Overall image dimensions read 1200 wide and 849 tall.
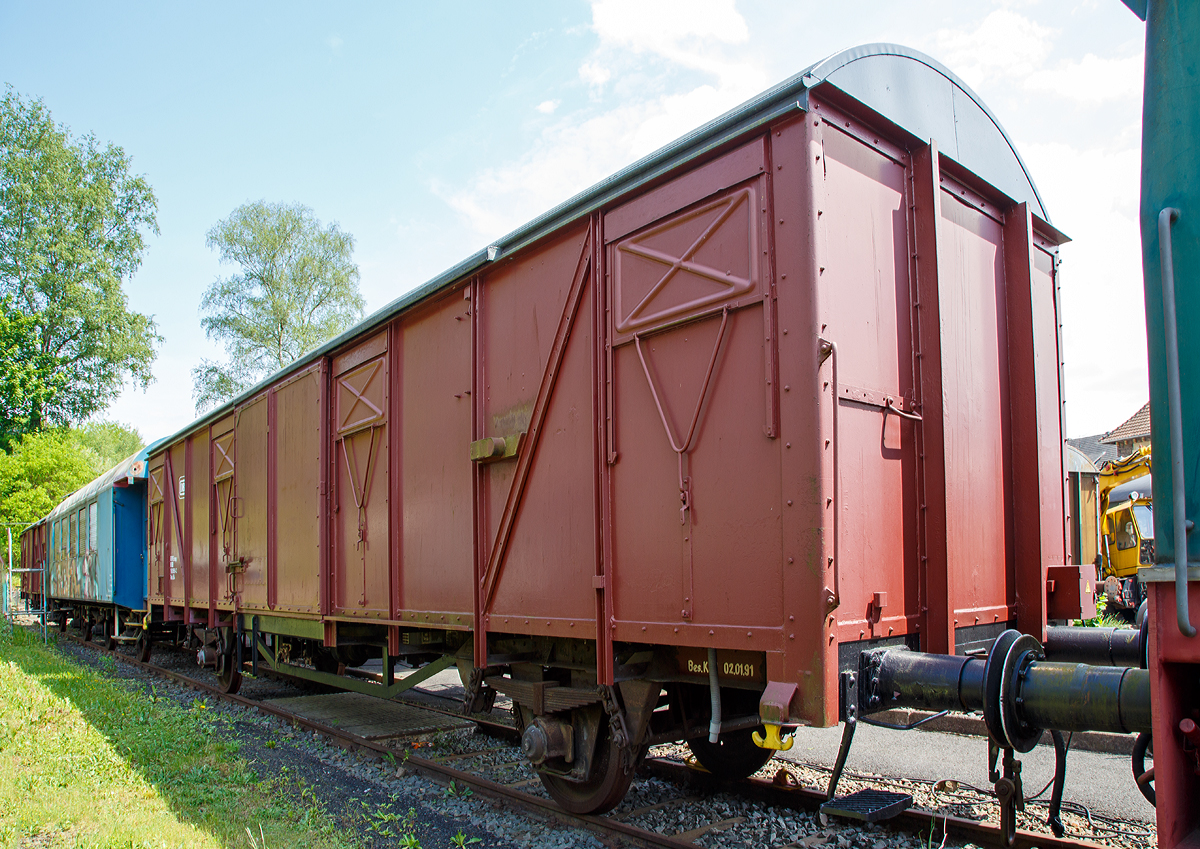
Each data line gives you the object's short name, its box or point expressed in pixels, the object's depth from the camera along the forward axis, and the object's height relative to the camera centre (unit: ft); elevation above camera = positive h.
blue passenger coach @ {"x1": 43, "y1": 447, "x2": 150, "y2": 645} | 50.75 -3.09
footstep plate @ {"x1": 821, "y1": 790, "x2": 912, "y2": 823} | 11.72 -4.86
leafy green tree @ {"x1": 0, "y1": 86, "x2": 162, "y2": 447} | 91.35 +26.87
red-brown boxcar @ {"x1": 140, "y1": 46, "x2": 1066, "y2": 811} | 12.19 +1.12
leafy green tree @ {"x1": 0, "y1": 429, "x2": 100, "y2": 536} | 131.95 +4.56
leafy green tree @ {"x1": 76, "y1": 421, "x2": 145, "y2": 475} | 246.27 +18.63
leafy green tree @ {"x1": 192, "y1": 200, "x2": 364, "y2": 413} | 99.60 +25.16
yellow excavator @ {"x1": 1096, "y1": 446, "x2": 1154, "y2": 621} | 50.88 -3.76
